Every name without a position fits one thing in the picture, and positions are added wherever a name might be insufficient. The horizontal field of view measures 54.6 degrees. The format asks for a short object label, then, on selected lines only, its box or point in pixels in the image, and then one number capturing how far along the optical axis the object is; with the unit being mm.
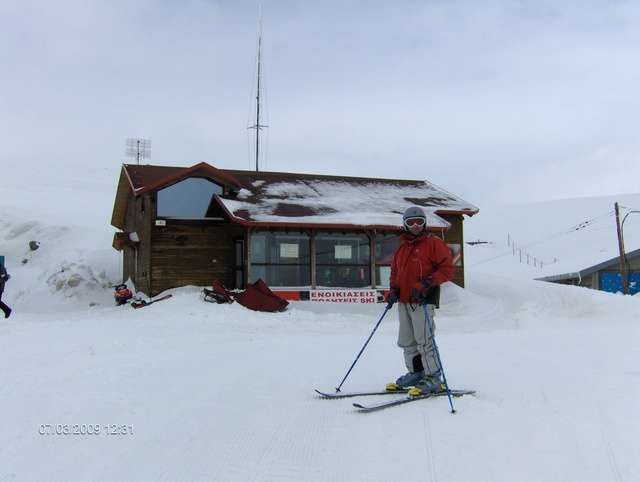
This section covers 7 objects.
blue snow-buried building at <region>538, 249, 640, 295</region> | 33312
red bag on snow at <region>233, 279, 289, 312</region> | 15562
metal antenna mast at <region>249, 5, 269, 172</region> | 27708
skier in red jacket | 5801
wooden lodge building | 17594
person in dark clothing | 13836
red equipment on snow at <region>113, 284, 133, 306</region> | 18422
